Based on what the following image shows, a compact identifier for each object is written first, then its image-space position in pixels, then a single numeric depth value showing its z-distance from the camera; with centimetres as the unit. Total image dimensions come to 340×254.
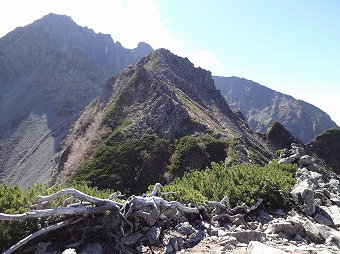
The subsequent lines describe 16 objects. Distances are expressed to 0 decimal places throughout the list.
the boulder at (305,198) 1564
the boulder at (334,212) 1534
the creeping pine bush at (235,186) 1504
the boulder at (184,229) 1198
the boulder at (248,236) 1170
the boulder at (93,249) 994
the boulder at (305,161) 2405
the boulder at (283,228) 1282
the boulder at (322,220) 1496
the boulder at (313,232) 1285
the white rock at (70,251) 915
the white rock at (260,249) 938
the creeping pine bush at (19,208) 1014
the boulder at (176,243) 1092
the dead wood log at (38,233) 922
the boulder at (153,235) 1110
